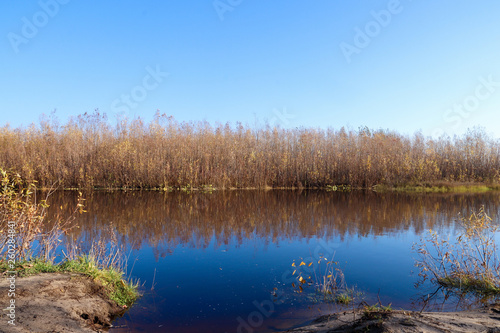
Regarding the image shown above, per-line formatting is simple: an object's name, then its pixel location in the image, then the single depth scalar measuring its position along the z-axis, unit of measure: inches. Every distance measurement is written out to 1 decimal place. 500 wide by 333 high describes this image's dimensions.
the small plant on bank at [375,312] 151.7
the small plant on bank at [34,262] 199.5
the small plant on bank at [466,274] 221.0
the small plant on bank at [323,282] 212.9
